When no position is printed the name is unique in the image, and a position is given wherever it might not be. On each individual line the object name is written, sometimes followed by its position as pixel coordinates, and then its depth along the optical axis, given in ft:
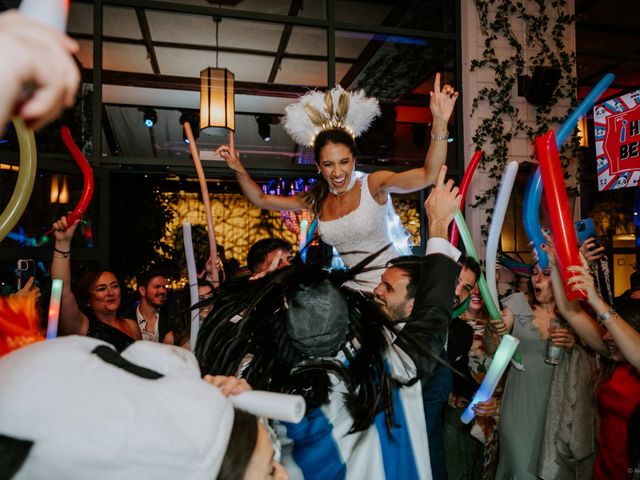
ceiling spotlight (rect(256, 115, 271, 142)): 23.41
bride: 10.80
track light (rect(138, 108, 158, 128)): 22.38
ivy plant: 18.65
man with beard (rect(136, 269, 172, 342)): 12.45
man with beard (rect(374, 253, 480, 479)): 5.11
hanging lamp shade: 15.02
